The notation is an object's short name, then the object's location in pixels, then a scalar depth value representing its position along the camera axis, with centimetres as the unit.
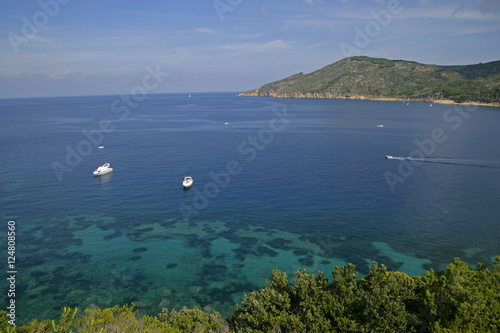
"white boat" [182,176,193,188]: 7396
